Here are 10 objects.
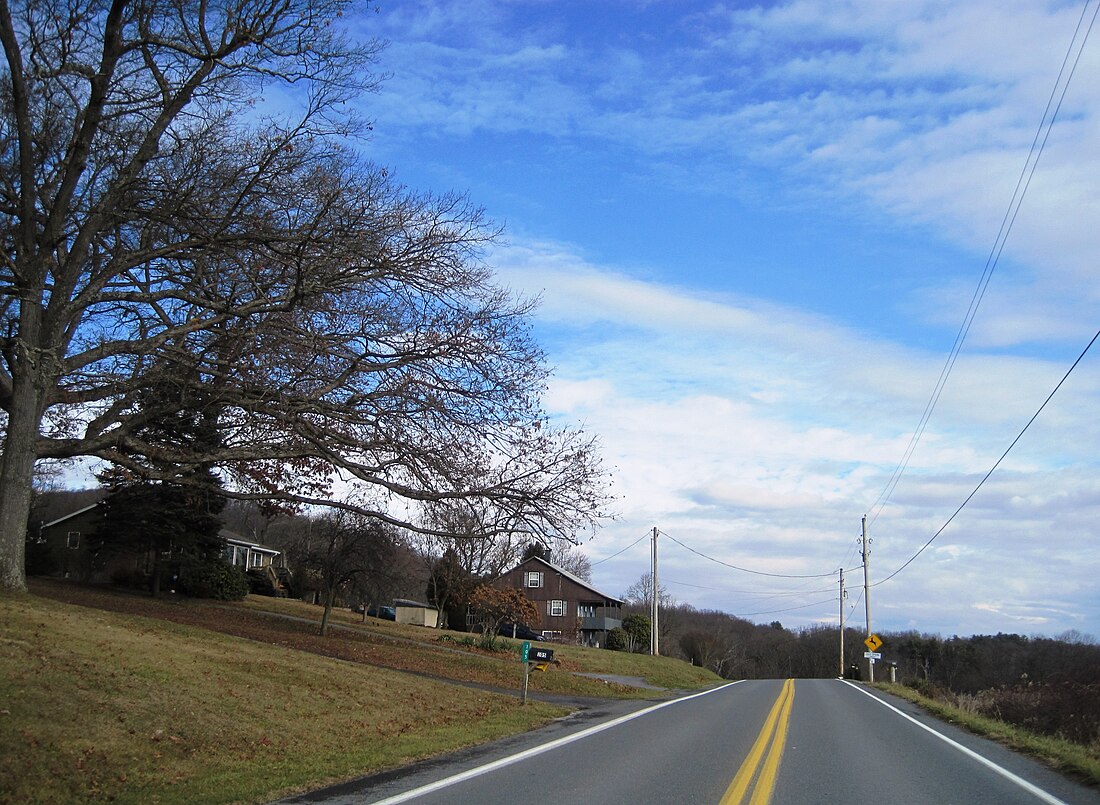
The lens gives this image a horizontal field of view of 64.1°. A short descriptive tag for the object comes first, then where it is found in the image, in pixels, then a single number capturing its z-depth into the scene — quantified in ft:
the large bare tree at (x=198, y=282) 52.54
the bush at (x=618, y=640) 223.92
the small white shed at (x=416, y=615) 209.97
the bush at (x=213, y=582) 122.83
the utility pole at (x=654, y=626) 185.04
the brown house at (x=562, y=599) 252.01
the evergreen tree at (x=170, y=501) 59.67
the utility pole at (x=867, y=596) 161.67
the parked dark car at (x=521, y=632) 198.98
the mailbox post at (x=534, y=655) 61.16
